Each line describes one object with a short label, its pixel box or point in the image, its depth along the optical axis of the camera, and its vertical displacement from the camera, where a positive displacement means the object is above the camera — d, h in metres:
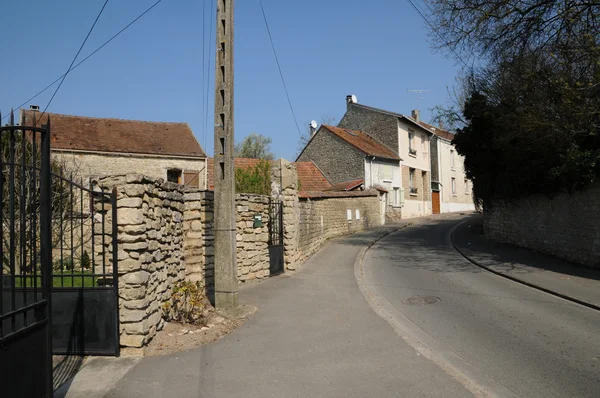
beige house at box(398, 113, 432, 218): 36.47 +3.81
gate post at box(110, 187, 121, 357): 5.81 -0.53
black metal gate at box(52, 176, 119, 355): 5.80 -1.23
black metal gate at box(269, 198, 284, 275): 11.99 -0.57
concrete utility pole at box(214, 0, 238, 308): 8.12 +0.72
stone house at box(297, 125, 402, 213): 31.77 +3.86
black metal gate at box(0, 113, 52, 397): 3.28 -0.78
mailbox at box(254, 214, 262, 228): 11.01 -0.09
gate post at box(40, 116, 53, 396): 3.75 -0.12
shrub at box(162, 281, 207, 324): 7.18 -1.41
